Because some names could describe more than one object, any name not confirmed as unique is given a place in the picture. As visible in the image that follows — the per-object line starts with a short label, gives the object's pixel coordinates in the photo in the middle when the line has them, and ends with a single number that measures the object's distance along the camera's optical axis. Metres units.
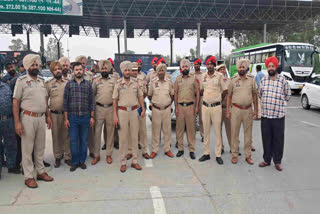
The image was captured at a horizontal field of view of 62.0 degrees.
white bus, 16.94
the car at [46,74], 18.63
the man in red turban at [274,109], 4.54
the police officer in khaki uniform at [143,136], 5.32
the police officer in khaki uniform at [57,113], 4.87
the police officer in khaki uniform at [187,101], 5.23
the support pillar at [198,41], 27.09
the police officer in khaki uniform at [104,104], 4.99
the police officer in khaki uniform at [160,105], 5.20
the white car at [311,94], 10.74
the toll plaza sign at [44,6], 19.05
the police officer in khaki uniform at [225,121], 5.61
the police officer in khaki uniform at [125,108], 4.65
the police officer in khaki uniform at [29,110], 3.94
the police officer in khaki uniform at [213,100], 4.91
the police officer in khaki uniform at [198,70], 6.12
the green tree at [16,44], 97.69
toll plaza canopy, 23.72
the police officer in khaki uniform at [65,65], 5.18
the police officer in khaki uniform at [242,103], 4.83
